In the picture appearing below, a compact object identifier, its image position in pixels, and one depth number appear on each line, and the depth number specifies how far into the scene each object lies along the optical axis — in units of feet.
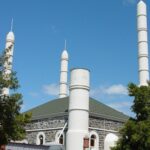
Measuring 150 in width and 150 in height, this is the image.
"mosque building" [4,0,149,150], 113.19
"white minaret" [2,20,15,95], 154.40
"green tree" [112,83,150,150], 77.20
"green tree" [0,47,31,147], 58.13
